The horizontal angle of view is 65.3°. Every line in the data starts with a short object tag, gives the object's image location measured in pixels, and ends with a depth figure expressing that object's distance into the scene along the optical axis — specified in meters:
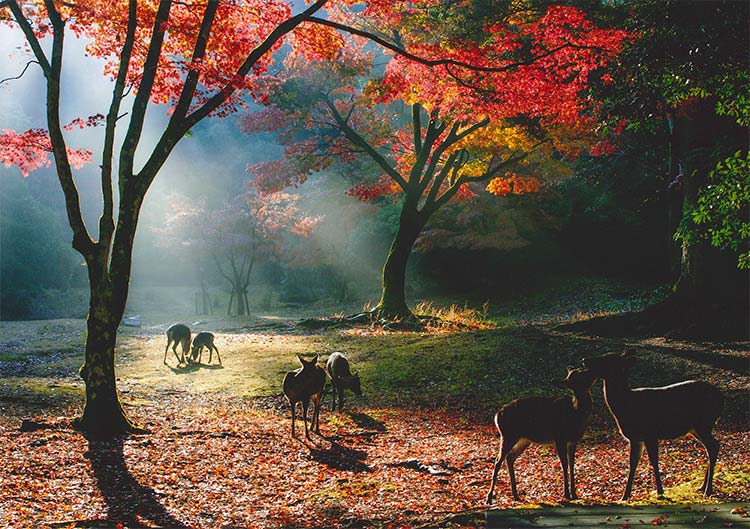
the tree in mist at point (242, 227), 32.06
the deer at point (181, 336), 13.66
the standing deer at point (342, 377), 9.20
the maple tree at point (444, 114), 12.43
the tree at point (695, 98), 7.37
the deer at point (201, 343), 13.21
